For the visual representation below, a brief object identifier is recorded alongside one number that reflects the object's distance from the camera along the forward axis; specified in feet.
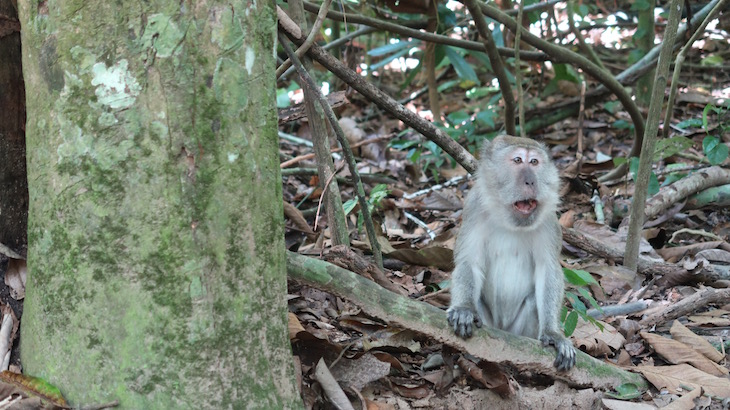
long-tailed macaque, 13.34
